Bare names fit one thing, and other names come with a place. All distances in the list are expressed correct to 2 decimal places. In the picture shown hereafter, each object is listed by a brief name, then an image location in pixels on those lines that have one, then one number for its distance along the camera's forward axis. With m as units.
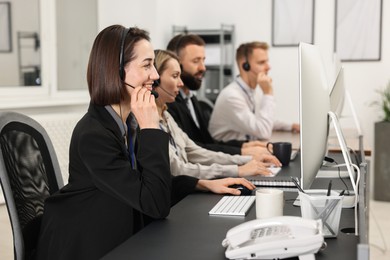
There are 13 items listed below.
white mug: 1.50
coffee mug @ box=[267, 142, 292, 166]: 2.56
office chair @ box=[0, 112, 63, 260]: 1.54
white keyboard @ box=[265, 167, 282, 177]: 2.30
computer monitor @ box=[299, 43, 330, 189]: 1.36
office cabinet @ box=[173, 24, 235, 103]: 5.42
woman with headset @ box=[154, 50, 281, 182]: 2.28
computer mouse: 1.90
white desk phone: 1.10
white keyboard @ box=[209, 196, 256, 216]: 1.60
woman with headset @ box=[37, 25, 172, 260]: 1.52
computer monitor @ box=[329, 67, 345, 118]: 2.29
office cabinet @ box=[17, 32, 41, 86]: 4.49
